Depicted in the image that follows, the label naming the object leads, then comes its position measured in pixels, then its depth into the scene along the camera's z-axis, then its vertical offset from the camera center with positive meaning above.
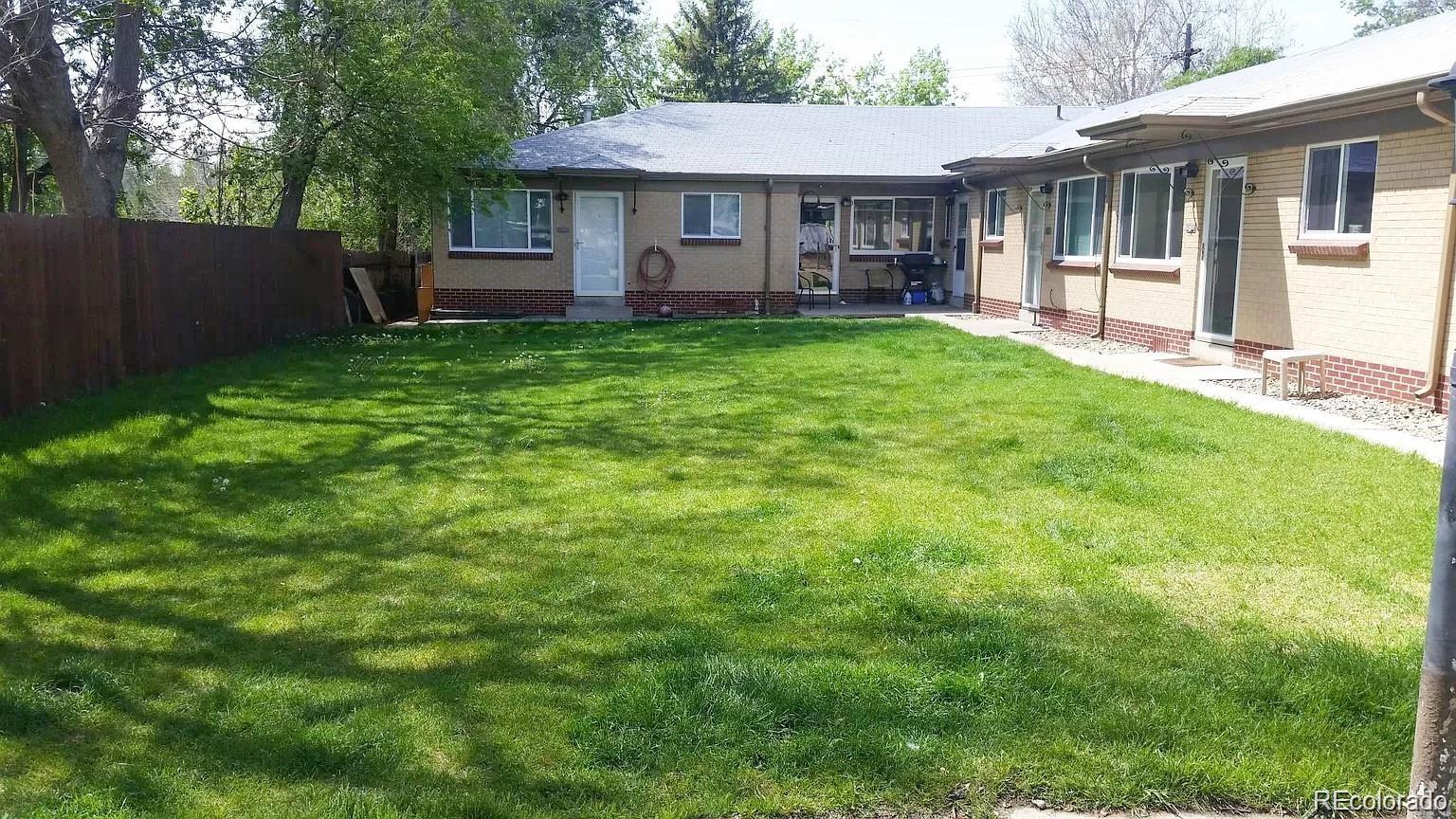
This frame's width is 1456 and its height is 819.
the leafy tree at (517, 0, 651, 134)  32.31 +6.62
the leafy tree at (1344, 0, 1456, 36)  39.19 +9.75
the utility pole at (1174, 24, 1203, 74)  30.06 +6.19
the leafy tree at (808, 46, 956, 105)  54.69 +9.56
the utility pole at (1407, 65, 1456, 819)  2.33 -0.89
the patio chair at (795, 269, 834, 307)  22.55 -0.21
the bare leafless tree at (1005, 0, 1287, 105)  40.62 +8.56
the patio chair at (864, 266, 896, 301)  22.75 -0.17
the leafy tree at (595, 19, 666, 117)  38.59 +7.17
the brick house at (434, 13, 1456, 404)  9.23 +0.89
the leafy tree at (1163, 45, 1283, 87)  34.41 +6.88
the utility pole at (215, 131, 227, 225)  14.65 +1.50
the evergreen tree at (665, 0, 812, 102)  45.34 +8.93
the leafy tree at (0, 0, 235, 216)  11.35 +2.17
